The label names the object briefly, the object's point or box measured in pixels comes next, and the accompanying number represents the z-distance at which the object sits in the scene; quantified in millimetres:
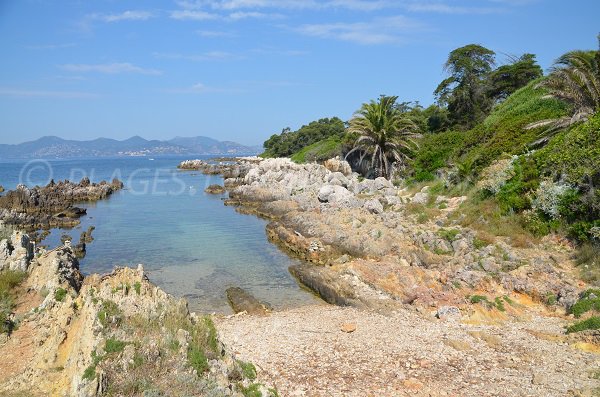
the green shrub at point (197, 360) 8051
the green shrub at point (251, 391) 8422
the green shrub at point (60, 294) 11695
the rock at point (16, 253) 14609
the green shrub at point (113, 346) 7863
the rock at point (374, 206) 27403
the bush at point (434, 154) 34188
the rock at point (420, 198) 27616
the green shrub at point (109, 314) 8461
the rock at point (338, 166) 46194
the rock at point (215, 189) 55344
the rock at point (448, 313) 13484
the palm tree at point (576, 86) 22047
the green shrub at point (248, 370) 9345
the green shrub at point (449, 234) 19688
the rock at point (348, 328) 12852
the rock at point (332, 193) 32344
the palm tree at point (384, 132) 37938
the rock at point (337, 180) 37625
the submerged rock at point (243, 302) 16105
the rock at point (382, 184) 35472
